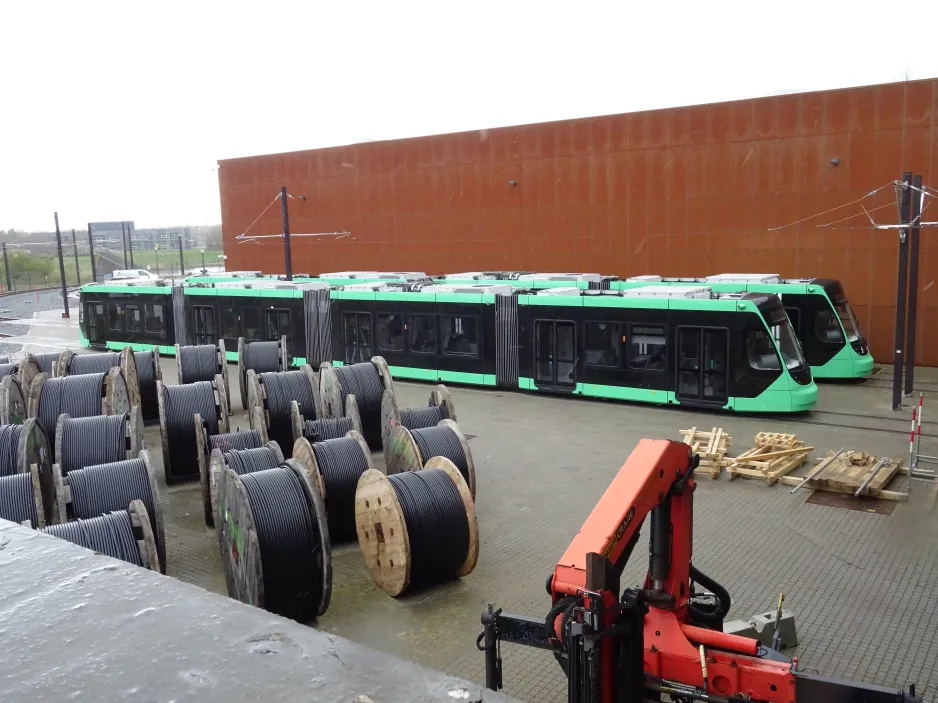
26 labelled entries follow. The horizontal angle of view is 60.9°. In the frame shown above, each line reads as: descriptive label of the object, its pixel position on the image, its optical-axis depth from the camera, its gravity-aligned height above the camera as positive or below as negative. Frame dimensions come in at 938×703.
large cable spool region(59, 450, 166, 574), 8.92 -2.55
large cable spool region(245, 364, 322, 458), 14.23 -2.51
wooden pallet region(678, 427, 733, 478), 13.00 -3.42
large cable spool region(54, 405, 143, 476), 10.94 -2.43
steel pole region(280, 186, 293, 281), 31.89 +1.09
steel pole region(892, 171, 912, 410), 16.92 -1.02
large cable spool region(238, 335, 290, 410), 19.97 -2.42
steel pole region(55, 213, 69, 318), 46.49 +0.10
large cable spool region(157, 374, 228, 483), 13.30 -2.65
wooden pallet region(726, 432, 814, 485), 12.71 -3.51
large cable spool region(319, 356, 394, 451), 14.88 -2.44
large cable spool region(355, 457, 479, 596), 8.50 -2.93
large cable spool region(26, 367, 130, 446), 14.00 -2.34
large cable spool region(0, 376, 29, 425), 14.28 -2.47
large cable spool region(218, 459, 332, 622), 7.89 -2.85
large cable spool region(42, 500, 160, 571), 7.70 -2.64
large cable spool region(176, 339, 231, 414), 18.36 -2.32
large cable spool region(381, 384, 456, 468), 12.40 -2.49
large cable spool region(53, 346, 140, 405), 17.45 -2.16
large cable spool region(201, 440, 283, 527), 9.66 -2.44
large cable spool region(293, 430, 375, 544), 10.00 -2.68
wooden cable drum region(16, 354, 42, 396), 16.65 -2.23
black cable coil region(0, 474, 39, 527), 8.65 -2.54
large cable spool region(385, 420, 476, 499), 10.56 -2.57
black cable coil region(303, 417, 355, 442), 12.16 -2.59
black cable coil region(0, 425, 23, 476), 10.73 -2.48
